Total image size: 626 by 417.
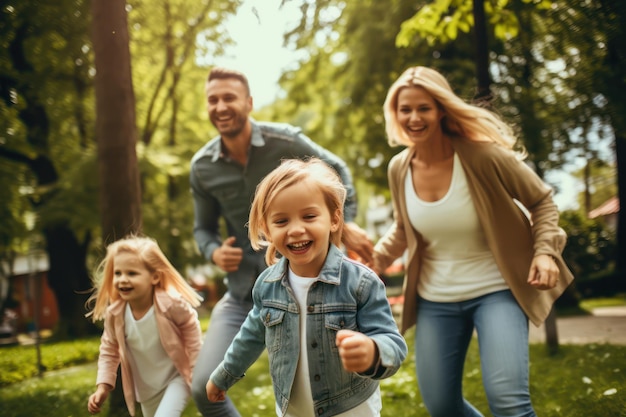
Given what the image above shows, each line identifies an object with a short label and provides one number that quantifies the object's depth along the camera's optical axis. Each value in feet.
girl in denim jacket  7.81
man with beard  12.09
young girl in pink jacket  11.62
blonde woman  10.16
